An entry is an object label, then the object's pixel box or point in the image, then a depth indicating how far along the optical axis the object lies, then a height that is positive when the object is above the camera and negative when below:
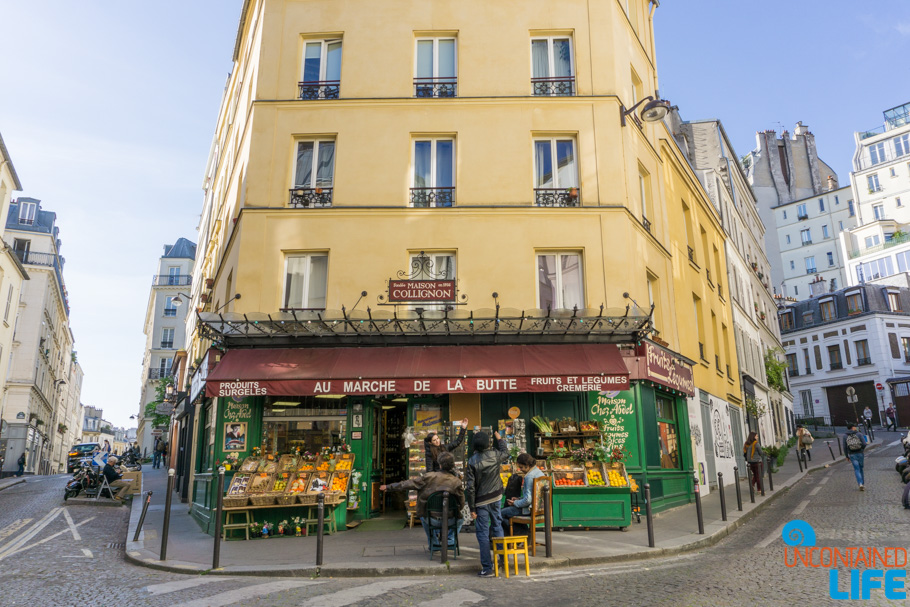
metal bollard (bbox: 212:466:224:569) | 8.23 -0.91
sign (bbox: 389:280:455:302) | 12.59 +3.11
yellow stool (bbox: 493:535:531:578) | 7.66 -1.20
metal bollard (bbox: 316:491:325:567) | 8.02 -1.03
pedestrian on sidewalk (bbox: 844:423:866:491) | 15.06 -0.12
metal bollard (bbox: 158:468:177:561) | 8.91 -0.85
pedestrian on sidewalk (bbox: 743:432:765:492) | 15.01 -0.25
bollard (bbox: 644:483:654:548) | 8.98 -1.06
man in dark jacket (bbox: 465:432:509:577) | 7.73 -0.55
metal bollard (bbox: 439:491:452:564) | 8.17 -1.09
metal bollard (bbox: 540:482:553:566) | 8.42 -0.92
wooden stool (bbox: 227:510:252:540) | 10.68 -1.18
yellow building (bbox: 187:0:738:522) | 12.17 +4.81
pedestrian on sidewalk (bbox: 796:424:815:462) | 22.83 +0.20
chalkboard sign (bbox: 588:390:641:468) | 12.21 +0.55
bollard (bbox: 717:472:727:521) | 10.96 -1.08
